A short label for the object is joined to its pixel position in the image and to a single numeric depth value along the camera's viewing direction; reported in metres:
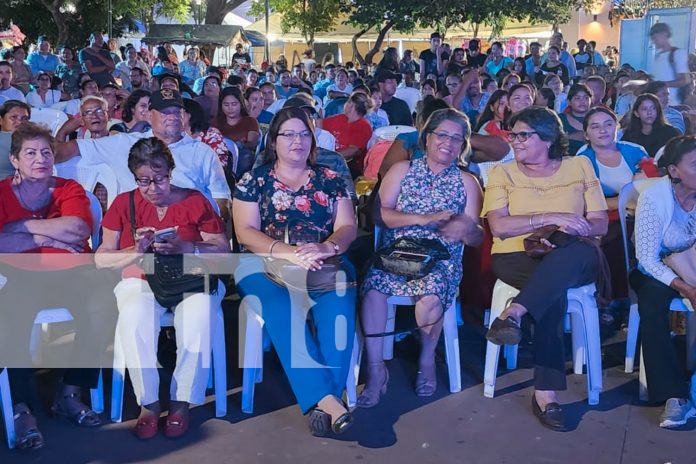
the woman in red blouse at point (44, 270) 3.37
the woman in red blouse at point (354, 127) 6.92
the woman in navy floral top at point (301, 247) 3.40
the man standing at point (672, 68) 9.08
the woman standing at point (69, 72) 11.93
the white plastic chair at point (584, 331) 3.67
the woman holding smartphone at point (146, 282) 3.38
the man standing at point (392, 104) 8.91
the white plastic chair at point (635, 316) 3.69
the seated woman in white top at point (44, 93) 10.16
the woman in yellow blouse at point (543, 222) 3.56
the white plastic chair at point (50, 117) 6.33
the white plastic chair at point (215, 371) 3.46
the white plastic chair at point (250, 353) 3.57
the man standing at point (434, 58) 14.86
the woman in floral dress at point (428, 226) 3.75
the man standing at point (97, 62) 11.18
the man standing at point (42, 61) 13.84
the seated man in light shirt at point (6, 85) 9.20
